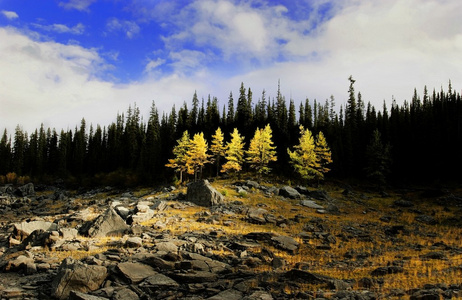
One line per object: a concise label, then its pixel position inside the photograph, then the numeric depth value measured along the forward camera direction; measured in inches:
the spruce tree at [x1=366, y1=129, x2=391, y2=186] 2379.2
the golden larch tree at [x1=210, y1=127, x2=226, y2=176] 2338.8
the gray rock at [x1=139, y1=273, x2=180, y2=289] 446.3
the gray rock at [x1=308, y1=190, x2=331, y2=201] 1681.8
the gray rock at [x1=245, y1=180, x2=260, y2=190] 1790.0
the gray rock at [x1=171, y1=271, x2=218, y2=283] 469.7
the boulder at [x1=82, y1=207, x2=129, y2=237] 808.9
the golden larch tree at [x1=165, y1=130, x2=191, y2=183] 2221.9
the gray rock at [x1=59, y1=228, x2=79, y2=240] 755.7
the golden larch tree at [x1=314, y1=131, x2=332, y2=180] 2061.3
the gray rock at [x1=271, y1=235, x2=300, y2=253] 754.8
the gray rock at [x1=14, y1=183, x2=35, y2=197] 2684.5
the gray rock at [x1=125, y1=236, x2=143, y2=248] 668.1
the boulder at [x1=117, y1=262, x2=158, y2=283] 460.8
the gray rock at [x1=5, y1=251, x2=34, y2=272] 528.4
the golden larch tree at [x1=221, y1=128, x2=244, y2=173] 2185.0
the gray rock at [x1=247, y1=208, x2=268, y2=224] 1068.5
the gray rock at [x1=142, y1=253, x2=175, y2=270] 517.3
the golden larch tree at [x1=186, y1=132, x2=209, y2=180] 2095.2
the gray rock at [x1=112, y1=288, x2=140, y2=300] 403.2
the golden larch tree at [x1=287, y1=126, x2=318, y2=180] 1988.2
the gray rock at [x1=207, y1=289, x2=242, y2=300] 395.5
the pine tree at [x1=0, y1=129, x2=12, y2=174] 4052.7
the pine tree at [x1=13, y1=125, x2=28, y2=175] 3937.0
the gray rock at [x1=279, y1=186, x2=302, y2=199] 1625.5
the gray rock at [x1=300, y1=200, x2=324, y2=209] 1459.5
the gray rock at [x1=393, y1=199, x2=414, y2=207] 1741.5
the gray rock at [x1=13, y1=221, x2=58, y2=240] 810.7
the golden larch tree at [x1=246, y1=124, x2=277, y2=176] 2119.8
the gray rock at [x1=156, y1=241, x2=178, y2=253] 636.7
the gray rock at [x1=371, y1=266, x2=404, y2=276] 516.1
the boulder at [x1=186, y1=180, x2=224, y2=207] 1283.2
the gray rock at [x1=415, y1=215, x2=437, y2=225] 1321.4
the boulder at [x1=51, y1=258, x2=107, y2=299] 413.7
